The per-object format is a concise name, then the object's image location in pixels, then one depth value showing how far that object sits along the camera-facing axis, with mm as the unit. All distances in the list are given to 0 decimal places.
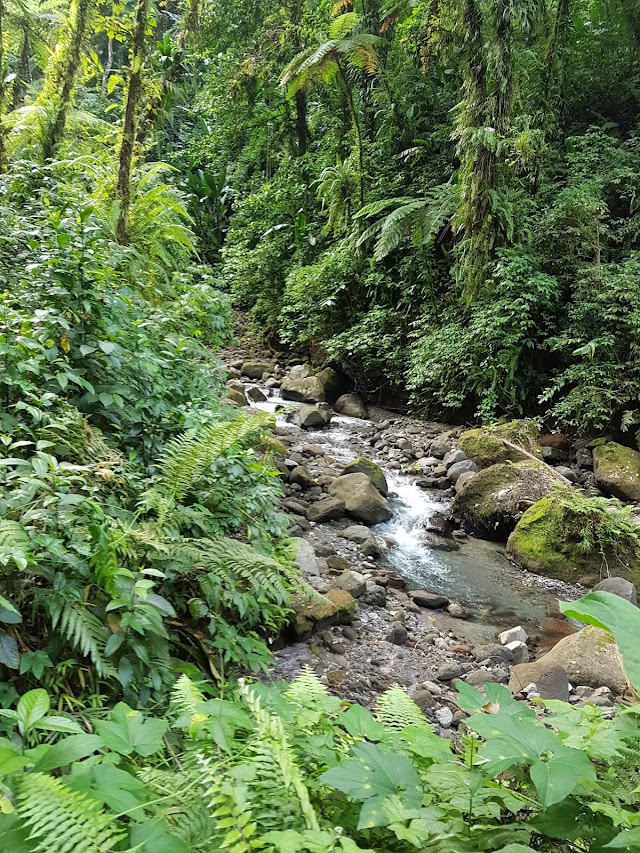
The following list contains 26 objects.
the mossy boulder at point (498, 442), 6304
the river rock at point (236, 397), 7211
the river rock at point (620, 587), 4055
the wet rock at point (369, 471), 6031
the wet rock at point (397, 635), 3467
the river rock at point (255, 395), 8633
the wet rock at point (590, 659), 3084
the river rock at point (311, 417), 8008
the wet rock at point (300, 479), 5660
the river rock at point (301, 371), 10109
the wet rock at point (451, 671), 3203
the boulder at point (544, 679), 2957
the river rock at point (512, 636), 3689
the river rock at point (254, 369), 10367
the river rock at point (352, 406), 8977
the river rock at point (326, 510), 5137
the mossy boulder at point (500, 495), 5410
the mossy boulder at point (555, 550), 4652
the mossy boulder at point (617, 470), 5660
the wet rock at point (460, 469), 6320
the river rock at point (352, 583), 3852
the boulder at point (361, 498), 5355
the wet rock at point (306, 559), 3697
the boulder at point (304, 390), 9195
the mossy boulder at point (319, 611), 3049
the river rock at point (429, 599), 4105
